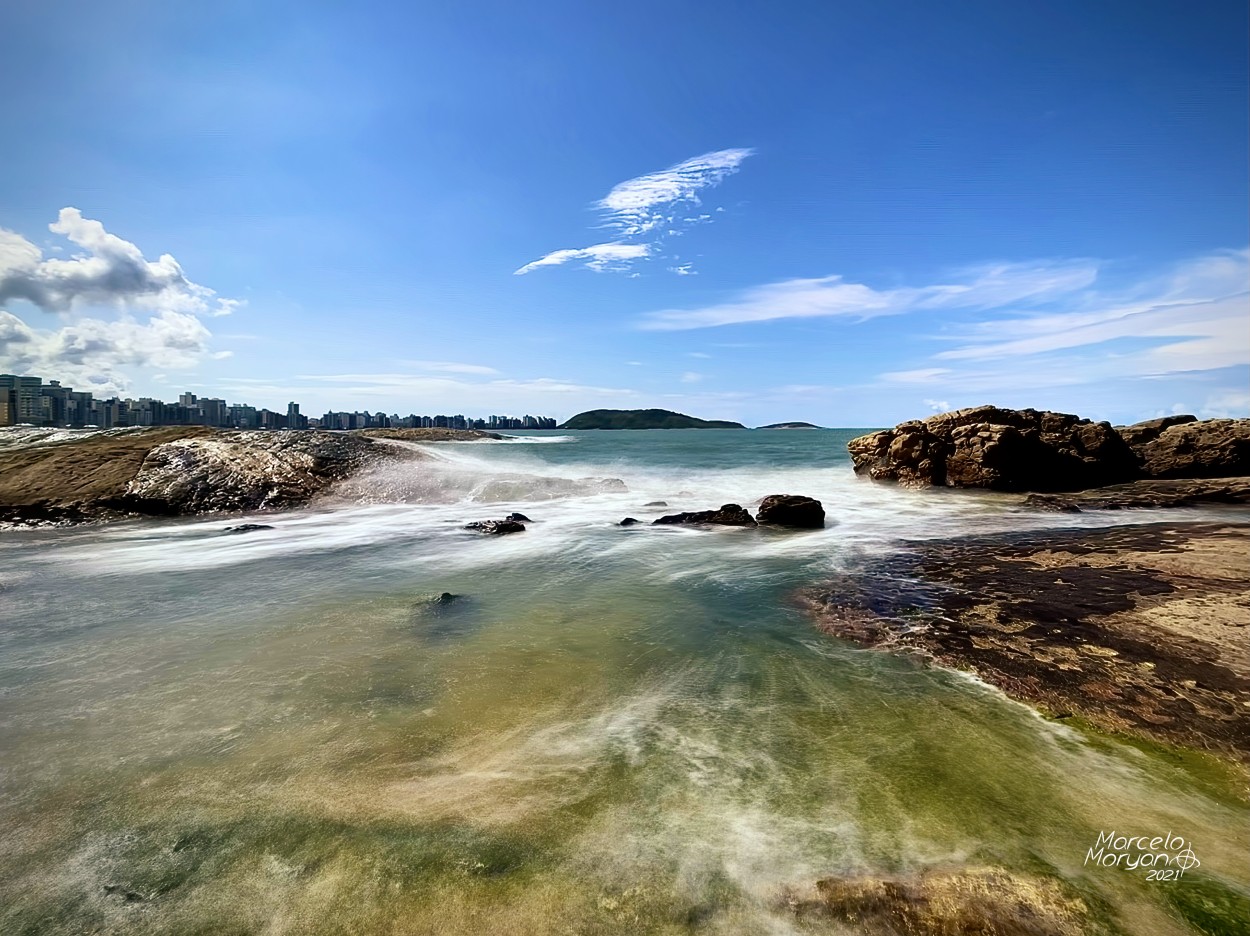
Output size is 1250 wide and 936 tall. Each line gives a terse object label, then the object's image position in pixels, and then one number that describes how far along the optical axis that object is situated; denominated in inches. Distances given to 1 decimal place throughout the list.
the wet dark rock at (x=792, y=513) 456.8
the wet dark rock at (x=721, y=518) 459.5
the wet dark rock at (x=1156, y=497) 518.1
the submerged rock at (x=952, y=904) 79.9
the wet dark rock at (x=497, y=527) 417.1
